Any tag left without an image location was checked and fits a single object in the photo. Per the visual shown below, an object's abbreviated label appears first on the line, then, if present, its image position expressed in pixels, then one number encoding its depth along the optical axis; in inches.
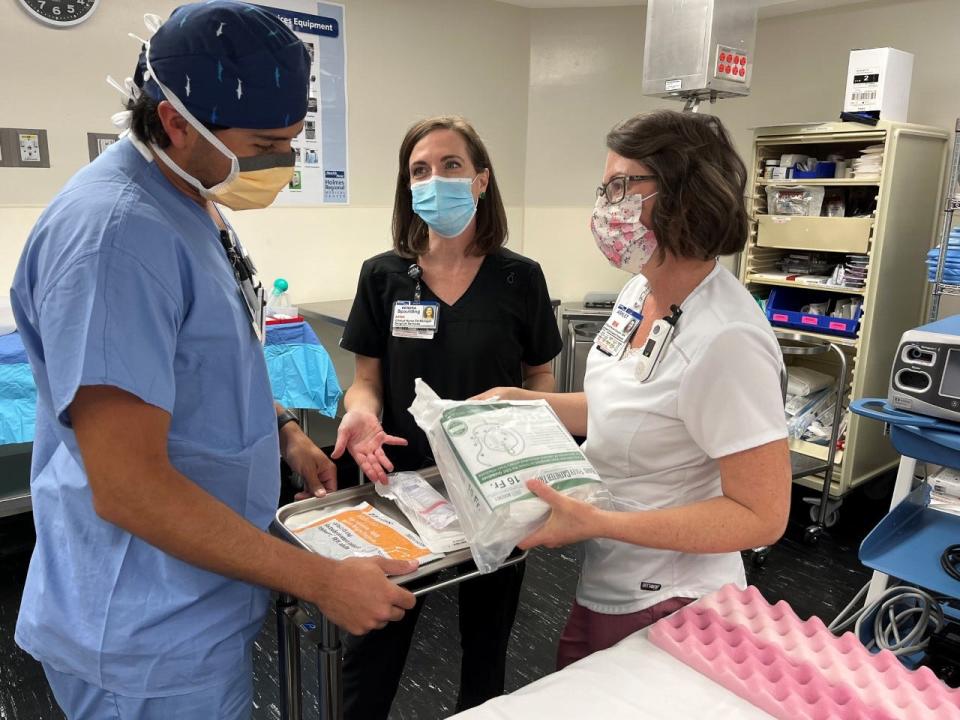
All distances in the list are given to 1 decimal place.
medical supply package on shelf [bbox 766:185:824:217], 132.3
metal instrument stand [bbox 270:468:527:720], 44.9
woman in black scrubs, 66.2
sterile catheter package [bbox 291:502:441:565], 44.6
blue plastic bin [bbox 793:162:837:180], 130.5
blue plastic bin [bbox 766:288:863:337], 129.8
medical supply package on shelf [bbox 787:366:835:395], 138.3
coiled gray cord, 80.7
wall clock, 113.7
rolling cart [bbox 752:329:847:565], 120.1
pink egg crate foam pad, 34.9
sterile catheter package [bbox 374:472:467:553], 46.5
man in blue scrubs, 32.4
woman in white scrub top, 40.6
